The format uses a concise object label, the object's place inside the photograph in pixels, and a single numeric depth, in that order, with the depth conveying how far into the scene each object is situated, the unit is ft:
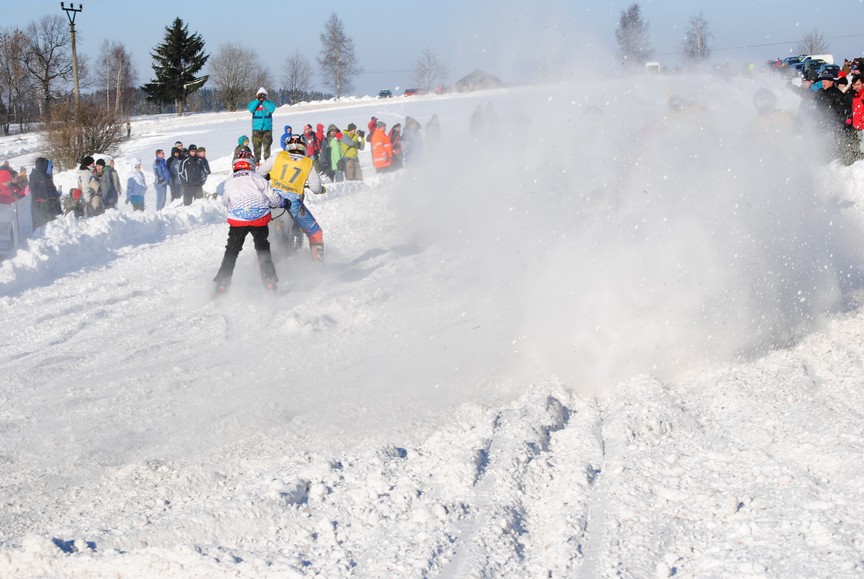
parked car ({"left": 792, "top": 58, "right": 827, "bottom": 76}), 80.43
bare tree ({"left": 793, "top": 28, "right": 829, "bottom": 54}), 160.31
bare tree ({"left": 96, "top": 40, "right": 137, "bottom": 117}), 288.30
